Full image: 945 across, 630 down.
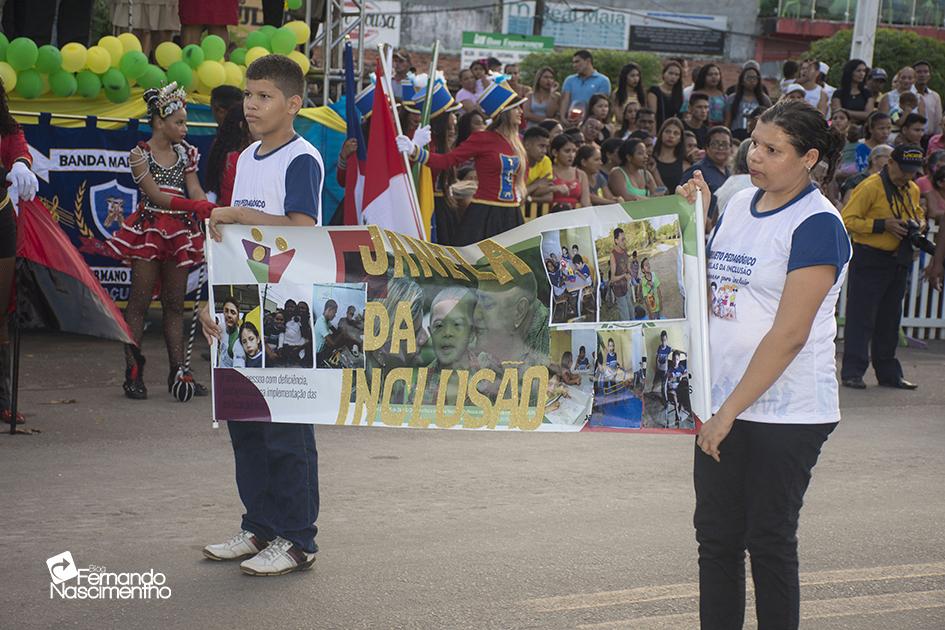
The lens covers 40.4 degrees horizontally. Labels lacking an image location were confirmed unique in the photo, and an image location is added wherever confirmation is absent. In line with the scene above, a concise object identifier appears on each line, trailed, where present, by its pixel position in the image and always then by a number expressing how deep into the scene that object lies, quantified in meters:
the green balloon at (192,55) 11.44
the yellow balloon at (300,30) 12.98
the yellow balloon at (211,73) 11.40
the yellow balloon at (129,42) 11.31
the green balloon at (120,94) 11.20
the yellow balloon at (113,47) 11.10
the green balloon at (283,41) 12.34
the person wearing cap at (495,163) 11.20
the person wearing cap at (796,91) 15.62
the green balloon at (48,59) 10.71
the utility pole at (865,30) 18.34
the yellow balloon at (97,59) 11.02
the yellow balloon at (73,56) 10.88
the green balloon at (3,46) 10.62
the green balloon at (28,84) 10.73
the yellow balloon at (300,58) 12.15
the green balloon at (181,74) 11.27
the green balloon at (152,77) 11.34
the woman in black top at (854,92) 17.56
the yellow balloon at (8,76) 10.46
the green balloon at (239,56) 12.37
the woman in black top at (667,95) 16.31
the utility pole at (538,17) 44.36
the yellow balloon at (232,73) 11.53
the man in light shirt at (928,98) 18.00
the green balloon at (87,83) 11.05
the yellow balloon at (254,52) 12.03
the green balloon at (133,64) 11.22
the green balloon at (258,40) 12.48
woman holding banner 3.82
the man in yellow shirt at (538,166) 12.45
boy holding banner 4.95
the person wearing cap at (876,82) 17.94
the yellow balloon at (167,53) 11.71
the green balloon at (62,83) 10.92
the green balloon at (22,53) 10.54
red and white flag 10.23
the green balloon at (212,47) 11.66
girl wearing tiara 8.37
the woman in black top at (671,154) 13.79
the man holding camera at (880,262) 10.68
